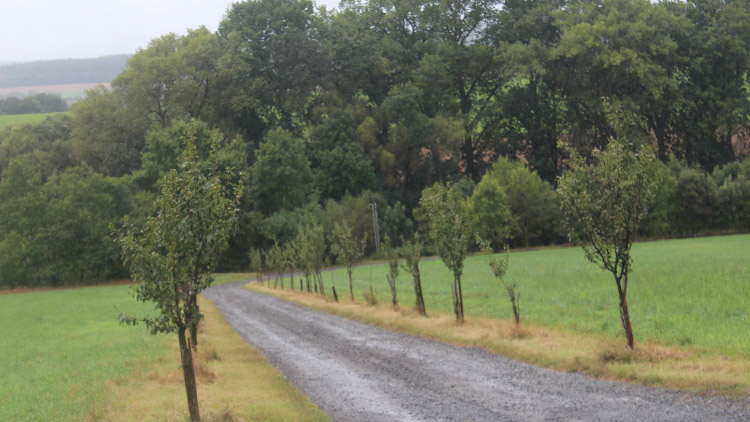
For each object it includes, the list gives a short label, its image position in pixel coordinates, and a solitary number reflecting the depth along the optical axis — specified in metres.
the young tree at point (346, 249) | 41.91
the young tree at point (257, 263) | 69.81
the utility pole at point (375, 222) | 85.31
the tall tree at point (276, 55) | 93.25
